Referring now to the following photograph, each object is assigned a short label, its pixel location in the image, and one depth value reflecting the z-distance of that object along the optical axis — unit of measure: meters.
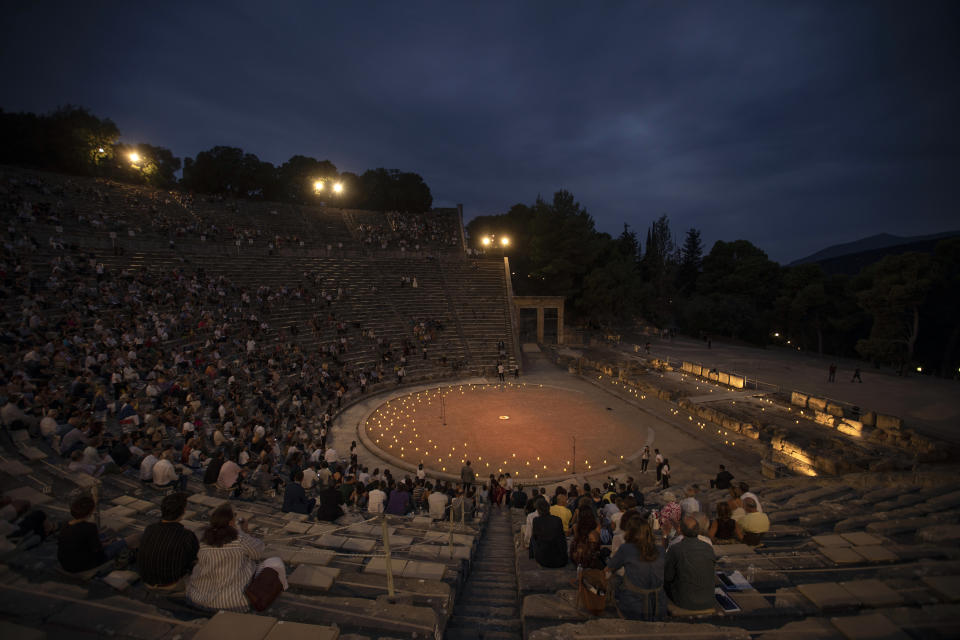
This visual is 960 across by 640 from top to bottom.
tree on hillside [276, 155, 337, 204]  58.81
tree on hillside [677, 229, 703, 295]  62.97
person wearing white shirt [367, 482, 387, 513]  9.78
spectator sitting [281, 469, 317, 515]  8.96
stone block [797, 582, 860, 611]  4.37
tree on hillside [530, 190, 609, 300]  41.91
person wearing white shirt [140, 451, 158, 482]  9.05
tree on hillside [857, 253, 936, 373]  29.45
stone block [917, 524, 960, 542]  6.01
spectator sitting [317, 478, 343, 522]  8.36
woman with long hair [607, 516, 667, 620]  3.97
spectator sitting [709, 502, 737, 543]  6.65
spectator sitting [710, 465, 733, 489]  10.77
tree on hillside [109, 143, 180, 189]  46.40
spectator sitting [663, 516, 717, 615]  4.00
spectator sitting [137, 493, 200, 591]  4.00
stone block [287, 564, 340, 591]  4.62
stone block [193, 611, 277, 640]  3.28
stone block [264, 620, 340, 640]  3.28
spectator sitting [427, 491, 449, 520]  10.12
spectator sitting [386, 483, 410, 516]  9.81
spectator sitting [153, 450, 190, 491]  8.80
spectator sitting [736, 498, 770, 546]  6.33
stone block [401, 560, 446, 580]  5.30
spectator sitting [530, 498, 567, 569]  5.39
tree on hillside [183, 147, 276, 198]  52.66
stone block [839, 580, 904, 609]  4.33
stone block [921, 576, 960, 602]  4.31
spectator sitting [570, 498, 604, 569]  4.52
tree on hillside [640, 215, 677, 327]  49.28
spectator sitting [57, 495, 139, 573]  4.28
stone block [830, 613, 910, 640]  3.55
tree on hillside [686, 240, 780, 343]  46.00
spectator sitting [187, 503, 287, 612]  3.85
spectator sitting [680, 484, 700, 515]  6.69
